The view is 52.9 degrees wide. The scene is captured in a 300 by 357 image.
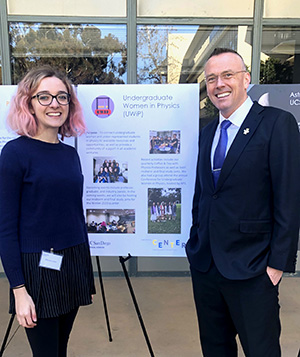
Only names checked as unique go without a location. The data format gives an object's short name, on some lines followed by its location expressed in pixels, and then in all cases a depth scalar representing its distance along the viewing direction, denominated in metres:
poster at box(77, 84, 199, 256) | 2.11
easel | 2.08
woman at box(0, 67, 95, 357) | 1.35
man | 1.43
